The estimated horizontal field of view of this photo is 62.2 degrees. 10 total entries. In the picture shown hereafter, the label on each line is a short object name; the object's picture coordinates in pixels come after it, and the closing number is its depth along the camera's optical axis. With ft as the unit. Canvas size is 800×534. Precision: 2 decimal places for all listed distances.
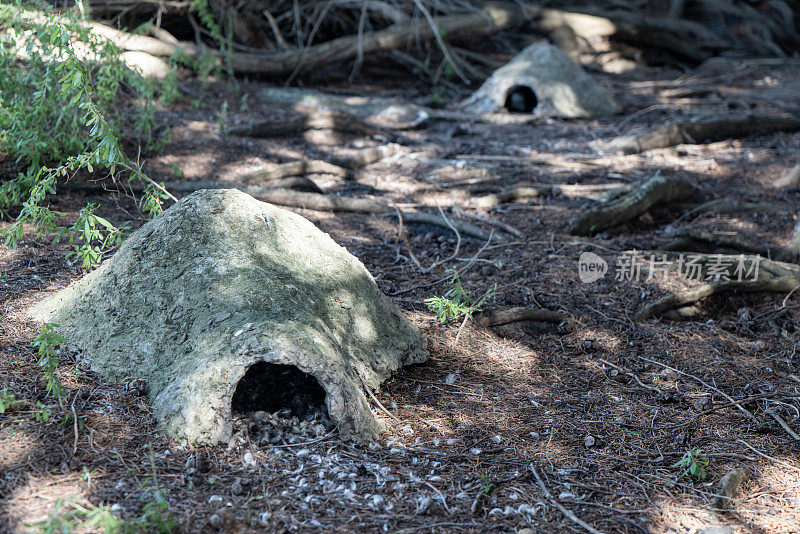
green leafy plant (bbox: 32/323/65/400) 9.55
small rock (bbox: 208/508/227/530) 7.91
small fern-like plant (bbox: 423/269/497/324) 14.02
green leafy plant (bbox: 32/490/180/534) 7.27
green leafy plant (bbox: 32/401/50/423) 9.12
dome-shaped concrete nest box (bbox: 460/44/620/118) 34.17
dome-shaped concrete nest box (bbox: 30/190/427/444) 9.53
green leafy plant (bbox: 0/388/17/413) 9.00
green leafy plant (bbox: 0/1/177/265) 12.10
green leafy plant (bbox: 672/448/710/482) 10.02
